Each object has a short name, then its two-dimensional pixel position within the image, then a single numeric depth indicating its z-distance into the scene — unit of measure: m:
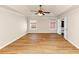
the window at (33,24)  7.07
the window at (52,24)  7.12
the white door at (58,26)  6.45
